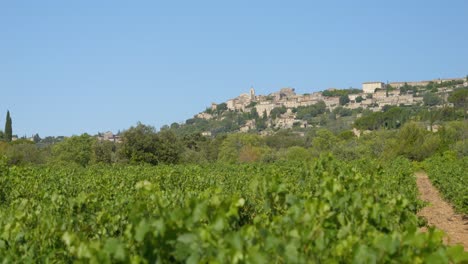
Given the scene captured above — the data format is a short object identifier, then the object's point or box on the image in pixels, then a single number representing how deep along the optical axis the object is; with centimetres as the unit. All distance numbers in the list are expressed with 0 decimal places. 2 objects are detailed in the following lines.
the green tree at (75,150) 6531
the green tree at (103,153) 5250
